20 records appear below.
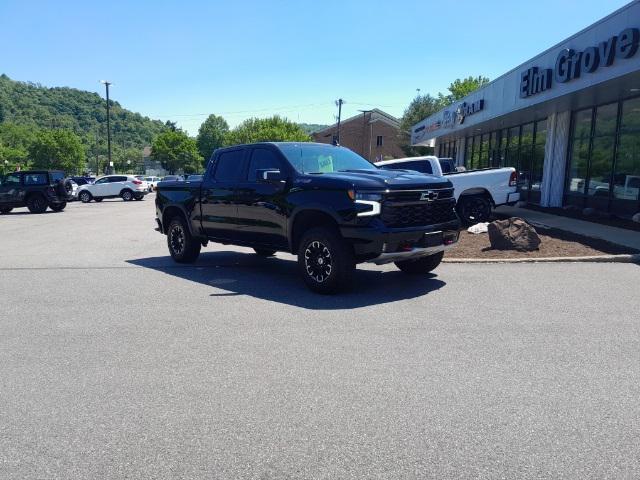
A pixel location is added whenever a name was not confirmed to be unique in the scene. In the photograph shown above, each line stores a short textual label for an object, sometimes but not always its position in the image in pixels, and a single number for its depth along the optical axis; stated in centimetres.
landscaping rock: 974
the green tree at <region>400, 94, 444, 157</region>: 5928
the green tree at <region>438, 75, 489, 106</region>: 6950
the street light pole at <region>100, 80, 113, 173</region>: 5150
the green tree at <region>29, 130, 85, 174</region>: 8575
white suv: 3394
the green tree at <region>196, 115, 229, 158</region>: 15388
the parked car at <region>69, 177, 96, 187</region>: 4216
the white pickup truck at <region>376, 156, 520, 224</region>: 1352
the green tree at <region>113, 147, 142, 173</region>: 12067
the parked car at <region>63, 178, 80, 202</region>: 2384
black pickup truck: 644
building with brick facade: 7100
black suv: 2264
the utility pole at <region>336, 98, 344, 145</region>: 6781
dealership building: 1283
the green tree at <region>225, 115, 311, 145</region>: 7188
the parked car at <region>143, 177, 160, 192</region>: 4977
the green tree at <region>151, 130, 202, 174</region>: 11100
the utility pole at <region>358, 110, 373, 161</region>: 7051
